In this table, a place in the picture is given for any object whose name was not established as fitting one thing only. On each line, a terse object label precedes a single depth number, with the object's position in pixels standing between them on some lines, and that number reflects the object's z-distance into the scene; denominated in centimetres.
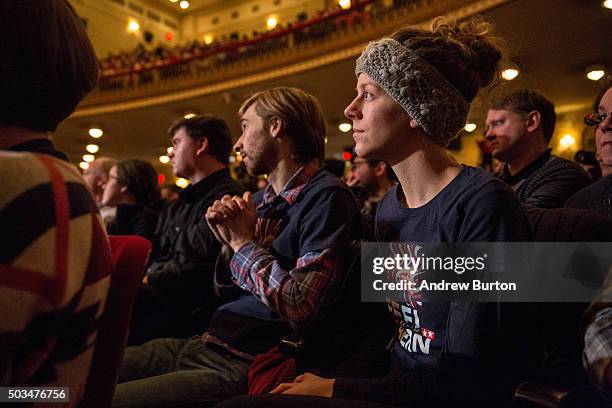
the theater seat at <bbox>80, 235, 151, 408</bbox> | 71
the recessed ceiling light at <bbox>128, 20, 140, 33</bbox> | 1636
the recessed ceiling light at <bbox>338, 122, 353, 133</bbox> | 1128
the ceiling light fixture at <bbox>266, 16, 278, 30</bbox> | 1555
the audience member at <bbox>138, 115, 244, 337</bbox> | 204
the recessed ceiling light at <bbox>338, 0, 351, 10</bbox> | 860
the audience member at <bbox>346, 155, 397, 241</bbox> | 375
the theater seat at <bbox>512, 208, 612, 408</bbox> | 103
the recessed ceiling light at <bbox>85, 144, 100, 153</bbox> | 1328
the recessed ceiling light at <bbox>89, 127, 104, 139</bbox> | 1174
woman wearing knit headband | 94
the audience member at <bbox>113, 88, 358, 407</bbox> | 133
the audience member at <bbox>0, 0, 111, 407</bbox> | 54
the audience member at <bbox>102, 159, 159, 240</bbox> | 318
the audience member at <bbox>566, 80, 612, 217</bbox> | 142
